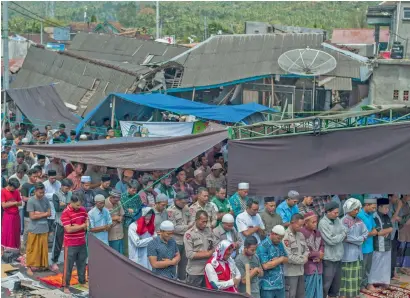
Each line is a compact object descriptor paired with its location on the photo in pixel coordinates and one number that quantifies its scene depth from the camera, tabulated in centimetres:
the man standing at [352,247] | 988
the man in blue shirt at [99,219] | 975
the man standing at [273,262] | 852
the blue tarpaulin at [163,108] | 1611
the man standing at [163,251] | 838
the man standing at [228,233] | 872
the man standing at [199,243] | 864
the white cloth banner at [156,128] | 1539
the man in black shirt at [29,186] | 1154
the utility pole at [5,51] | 1839
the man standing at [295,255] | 885
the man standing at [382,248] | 1048
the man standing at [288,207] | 1023
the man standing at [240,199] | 1057
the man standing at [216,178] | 1250
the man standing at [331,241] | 948
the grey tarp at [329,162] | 1045
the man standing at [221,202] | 1048
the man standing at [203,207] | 994
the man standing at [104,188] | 1058
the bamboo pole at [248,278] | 799
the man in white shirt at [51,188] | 1113
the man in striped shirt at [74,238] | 989
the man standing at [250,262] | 814
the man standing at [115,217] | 1016
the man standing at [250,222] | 952
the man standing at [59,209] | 1080
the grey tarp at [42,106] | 1858
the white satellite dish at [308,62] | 2130
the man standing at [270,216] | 980
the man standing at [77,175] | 1217
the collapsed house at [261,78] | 2277
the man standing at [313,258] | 922
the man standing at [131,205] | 1047
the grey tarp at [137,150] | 1116
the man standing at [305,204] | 1053
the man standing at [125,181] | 1160
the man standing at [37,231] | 1050
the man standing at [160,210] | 976
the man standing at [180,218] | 976
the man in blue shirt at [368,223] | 1029
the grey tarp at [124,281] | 762
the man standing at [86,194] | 1056
